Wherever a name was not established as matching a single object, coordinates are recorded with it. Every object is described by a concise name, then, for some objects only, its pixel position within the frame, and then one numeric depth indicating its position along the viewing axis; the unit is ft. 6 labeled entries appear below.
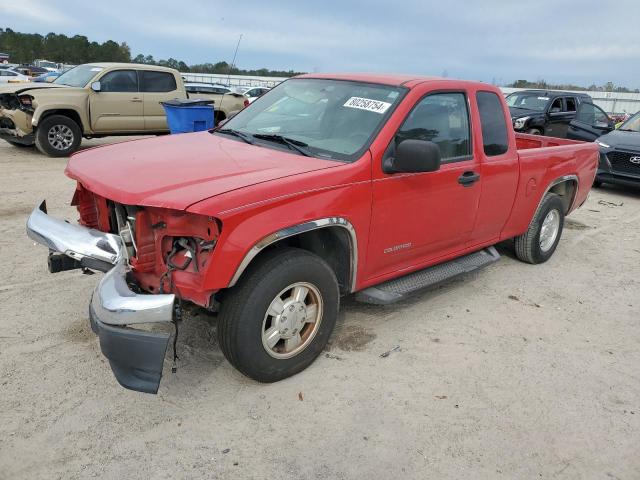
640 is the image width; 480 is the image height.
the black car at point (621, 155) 31.60
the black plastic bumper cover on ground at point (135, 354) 8.59
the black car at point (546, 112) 44.06
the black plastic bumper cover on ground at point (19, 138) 33.57
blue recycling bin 32.86
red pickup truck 9.02
